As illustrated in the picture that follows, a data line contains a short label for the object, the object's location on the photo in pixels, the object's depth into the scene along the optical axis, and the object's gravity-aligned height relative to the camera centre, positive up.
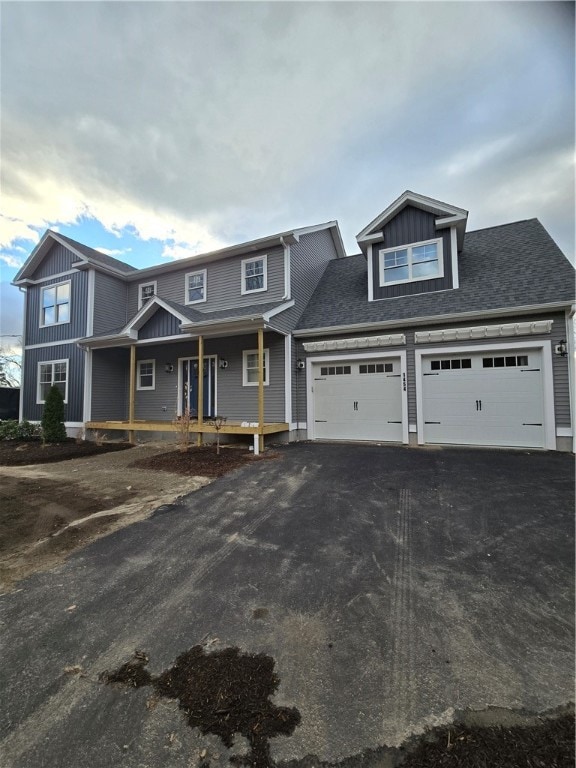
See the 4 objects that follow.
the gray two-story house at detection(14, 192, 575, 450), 8.05 +2.03
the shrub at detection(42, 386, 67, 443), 10.72 -0.52
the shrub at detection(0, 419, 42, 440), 11.57 -0.98
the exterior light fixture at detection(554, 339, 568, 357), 7.44 +1.15
